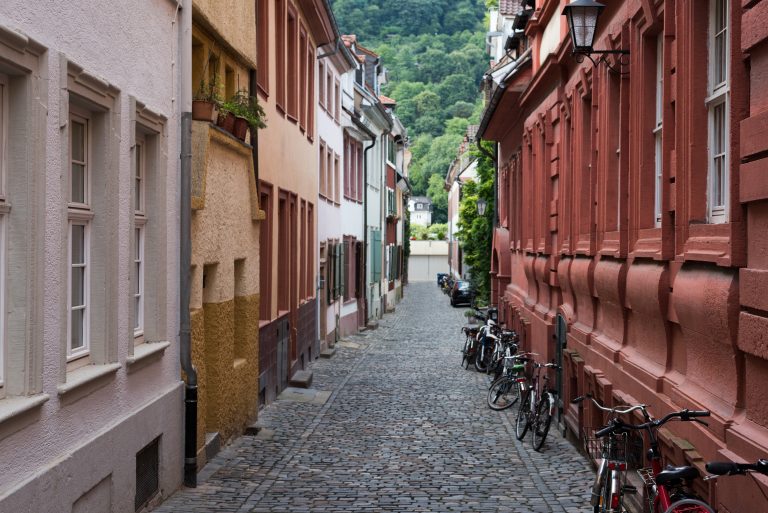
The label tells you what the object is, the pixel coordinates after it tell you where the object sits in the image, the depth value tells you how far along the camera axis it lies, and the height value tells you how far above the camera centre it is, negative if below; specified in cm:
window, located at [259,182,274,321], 1653 -5
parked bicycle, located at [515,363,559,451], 1312 -196
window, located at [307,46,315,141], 2239 +347
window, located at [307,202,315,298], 2310 +14
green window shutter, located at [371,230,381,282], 4000 +5
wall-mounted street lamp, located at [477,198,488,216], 3428 +159
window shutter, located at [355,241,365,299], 3553 -45
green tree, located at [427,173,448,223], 12544 +675
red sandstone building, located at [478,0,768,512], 619 +26
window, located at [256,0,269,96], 1576 +309
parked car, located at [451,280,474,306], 5041 -176
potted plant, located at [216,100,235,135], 1197 +155
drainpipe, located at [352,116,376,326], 3691 +197
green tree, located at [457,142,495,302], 3419 +69
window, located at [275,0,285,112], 1786 +348
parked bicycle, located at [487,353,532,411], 1651 -202
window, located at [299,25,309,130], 2097 +356
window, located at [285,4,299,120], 1938 +350
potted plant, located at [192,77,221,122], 1089 +155
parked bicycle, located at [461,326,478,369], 2311 -193
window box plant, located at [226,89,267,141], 1230 +167
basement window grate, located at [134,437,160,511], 883 -181
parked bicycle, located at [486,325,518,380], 1902 -168
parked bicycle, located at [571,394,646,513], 766 -159
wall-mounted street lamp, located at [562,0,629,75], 1089 +234
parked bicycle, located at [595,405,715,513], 599 -136
